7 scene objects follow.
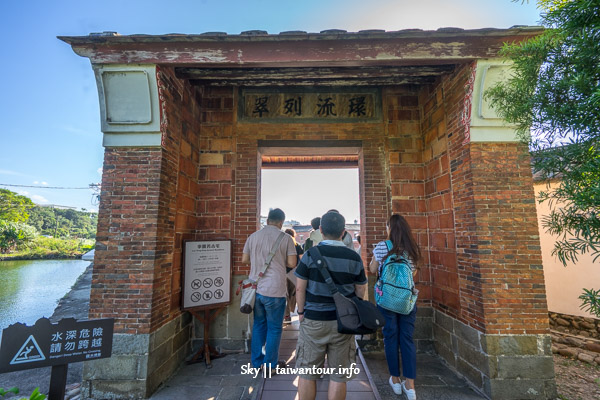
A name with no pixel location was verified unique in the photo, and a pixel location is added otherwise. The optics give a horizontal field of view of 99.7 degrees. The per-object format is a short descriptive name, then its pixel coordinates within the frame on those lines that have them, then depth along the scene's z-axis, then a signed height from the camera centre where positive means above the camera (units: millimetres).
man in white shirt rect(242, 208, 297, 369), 2943 -691
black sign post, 1742 -854
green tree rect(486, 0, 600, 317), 1559 +808
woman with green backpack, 2600 -697
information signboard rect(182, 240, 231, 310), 3633 -675
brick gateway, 2871 +378
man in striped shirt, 2012 -762
